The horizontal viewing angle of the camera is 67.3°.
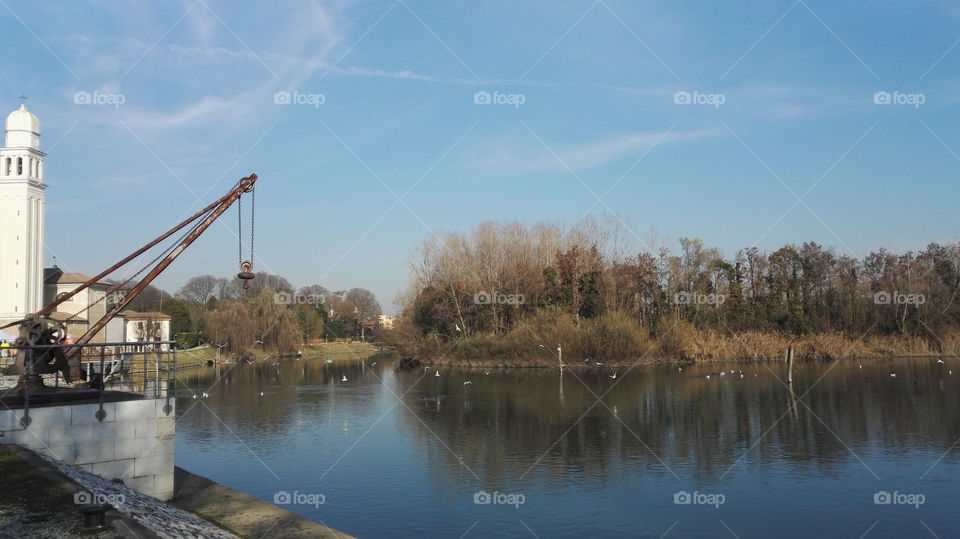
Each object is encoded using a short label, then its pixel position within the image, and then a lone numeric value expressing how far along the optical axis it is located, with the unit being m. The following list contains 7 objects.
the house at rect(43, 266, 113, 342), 65.69
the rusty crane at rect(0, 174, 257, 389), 14.90
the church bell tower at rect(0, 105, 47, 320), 57.09
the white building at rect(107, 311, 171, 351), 62.03
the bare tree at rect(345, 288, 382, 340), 133.96
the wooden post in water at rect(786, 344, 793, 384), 39.45
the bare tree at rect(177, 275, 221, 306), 111.19
